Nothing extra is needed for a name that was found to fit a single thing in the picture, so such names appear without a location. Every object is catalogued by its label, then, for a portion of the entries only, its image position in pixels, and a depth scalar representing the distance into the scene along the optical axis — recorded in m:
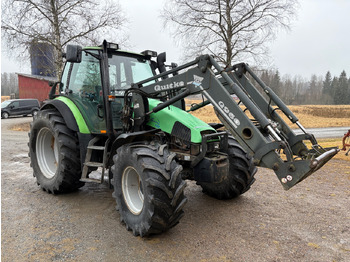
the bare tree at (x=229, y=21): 12.30
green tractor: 3.23
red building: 27.03
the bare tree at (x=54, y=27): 13.14
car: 23.97
